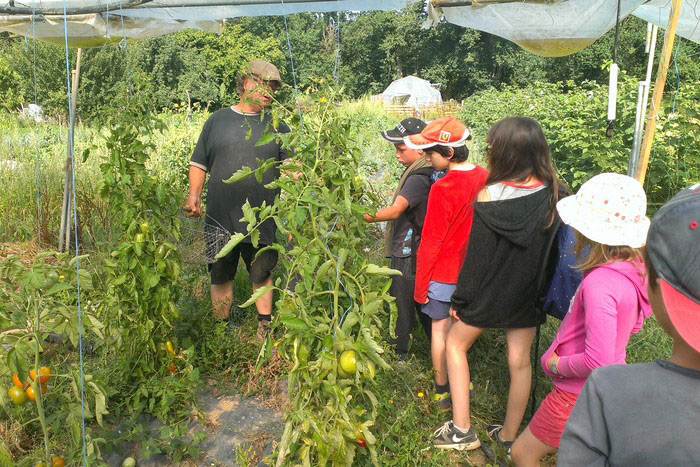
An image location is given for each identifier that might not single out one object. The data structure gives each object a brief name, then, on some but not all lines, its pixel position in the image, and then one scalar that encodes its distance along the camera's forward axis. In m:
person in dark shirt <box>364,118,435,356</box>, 2.88
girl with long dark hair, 2.26
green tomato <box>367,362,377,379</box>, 1.73
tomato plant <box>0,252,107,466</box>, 1.97
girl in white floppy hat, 1.71
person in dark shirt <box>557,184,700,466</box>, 0.95
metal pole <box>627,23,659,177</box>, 3.82
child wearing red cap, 2.61
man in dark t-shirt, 3.34
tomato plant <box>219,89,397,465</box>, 1.77
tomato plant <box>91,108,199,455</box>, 2.72
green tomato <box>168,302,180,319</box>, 2.85
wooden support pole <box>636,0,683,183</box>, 3.51
